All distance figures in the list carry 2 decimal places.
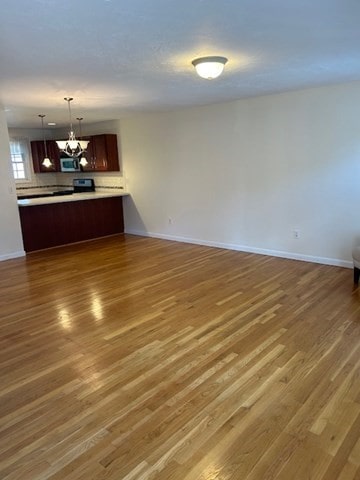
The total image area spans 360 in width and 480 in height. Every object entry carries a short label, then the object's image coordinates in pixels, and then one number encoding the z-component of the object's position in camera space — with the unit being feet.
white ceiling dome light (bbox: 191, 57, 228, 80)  10.18
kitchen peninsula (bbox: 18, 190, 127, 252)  20.93
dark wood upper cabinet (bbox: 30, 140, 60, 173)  29.04
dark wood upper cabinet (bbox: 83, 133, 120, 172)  24.43
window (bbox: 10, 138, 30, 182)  29.01
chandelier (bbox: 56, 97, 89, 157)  17.24
